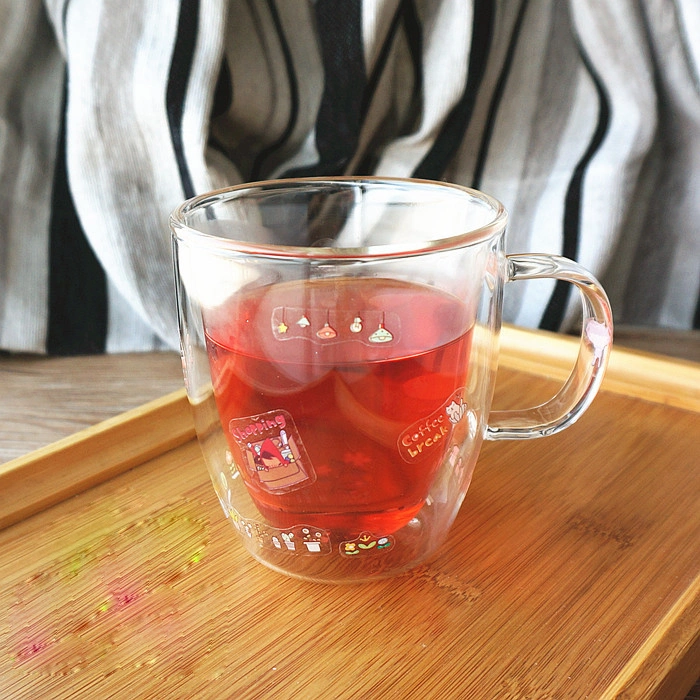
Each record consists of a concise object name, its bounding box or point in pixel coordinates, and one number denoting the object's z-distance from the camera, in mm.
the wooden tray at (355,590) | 344
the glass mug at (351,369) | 365
